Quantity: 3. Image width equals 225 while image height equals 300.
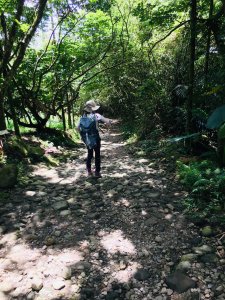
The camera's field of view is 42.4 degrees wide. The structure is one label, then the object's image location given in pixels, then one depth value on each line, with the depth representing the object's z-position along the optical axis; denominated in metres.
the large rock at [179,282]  3.25
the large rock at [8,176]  6.28
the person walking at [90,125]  6.80
